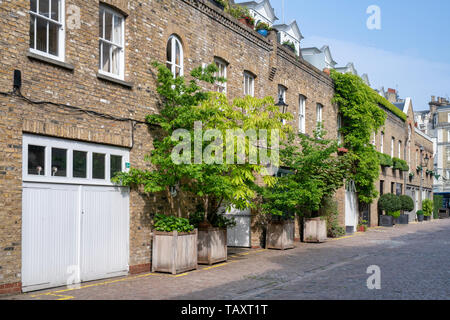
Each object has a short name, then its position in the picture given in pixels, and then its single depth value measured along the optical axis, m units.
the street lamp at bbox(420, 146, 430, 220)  41.94
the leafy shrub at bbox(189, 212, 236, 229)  12.92
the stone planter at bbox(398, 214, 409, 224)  33.12
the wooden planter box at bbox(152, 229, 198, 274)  11.06
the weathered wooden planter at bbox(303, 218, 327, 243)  19.14
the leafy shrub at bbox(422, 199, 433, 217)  41.69
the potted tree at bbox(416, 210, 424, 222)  39.90
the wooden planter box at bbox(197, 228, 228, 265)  12.48
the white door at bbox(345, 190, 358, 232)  25.61
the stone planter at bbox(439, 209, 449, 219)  48.90
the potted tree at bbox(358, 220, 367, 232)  26.23
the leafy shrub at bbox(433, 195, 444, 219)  46.06
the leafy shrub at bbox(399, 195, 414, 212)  31.69
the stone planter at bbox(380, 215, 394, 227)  30.58
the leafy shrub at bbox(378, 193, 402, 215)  30.47
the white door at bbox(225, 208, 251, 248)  16.58
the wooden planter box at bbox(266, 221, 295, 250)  16.47
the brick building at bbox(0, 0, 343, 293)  8.70
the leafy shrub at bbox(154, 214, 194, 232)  11.30
